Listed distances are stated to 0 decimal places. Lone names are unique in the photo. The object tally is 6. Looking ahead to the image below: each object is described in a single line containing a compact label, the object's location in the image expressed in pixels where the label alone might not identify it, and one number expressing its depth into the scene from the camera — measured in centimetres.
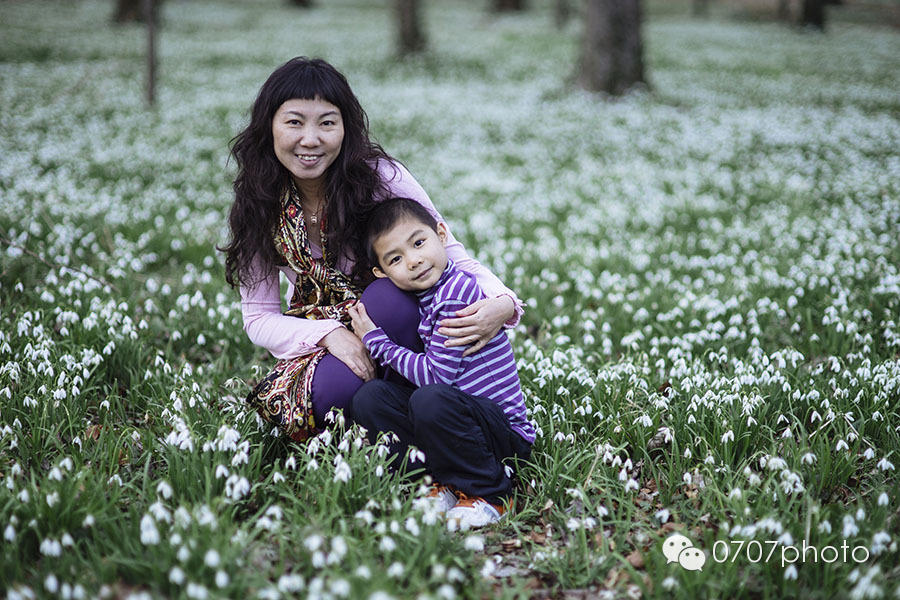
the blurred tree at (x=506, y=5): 3878
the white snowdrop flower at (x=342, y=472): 284
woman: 344
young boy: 312
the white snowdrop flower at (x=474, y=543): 263
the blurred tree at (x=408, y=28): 2231
